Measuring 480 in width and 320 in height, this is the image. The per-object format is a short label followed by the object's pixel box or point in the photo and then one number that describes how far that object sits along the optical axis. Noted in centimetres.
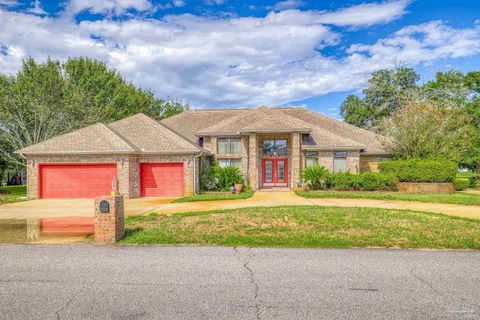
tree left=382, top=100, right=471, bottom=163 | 2255
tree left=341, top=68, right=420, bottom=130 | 4309
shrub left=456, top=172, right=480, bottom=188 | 2655
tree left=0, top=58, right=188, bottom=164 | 2567
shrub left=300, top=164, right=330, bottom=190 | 2136
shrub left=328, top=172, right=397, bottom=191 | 2062
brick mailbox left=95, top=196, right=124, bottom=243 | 789
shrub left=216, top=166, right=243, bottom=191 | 2167
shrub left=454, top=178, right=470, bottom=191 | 2319
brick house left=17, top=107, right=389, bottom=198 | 1942
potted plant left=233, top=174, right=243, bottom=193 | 2105
